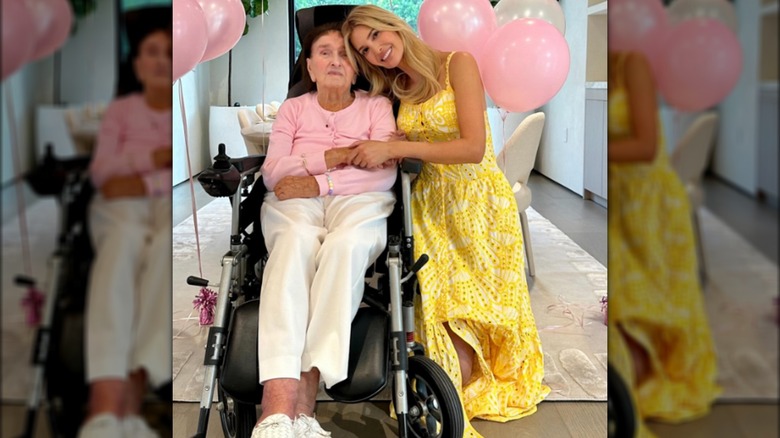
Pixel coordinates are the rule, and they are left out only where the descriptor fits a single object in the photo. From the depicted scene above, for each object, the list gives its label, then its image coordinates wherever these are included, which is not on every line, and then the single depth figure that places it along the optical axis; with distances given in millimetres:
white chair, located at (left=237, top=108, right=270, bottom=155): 2805
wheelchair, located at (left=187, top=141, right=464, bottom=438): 1578
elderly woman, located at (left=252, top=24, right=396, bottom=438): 1553
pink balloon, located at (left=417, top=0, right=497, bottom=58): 2246
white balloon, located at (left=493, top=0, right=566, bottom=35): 2543
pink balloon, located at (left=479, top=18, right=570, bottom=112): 2166
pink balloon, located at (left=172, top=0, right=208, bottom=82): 1992
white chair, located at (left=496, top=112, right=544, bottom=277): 2869
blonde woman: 1929
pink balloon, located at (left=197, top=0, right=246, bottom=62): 2316
